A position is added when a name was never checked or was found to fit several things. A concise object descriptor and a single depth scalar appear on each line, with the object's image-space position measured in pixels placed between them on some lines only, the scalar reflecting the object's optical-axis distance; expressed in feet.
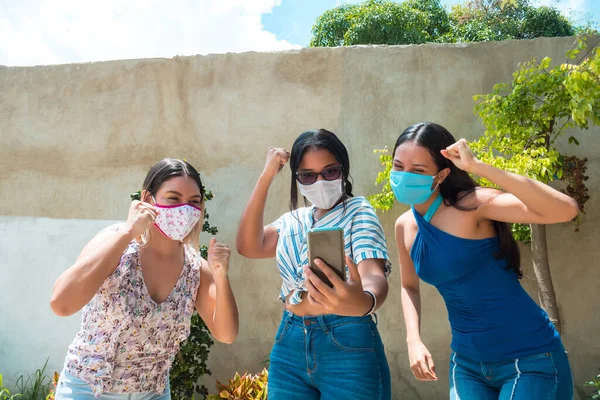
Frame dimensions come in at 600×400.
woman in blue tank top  6.89
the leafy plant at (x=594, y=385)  13.69
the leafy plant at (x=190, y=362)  14.71
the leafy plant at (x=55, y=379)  15.39
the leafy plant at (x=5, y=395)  16.29
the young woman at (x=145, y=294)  7.16
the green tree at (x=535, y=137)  12.70
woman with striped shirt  6.05
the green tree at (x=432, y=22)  60.80
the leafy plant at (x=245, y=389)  13.46
